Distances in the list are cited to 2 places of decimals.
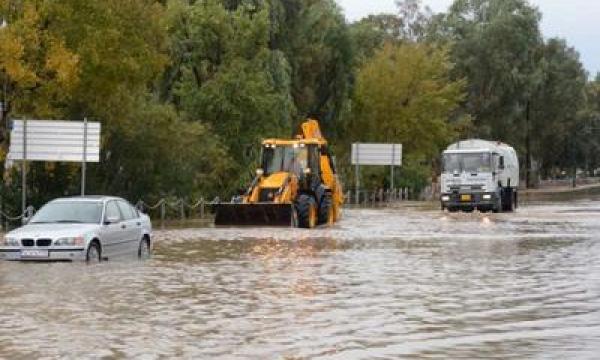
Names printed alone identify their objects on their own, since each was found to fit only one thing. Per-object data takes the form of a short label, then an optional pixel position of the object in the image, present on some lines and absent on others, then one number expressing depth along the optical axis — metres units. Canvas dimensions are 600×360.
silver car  19.81
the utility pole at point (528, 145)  91.88
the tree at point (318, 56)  56.31
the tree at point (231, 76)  49.50
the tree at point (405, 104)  73.88
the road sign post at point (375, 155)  63.62
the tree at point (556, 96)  93.50
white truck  49.88
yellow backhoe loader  34.94
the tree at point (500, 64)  88.69
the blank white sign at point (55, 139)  30.61
